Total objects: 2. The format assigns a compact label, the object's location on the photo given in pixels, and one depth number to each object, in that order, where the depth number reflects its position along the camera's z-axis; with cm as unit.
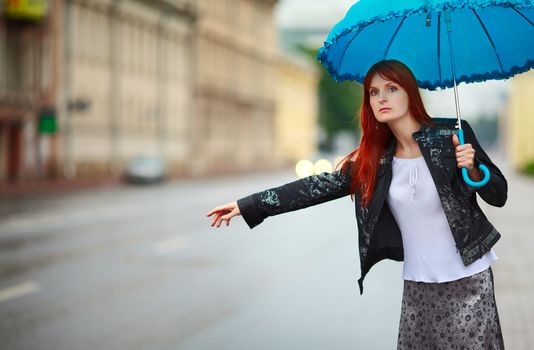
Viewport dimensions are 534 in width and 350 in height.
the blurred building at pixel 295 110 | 9788
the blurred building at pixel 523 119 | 7319
